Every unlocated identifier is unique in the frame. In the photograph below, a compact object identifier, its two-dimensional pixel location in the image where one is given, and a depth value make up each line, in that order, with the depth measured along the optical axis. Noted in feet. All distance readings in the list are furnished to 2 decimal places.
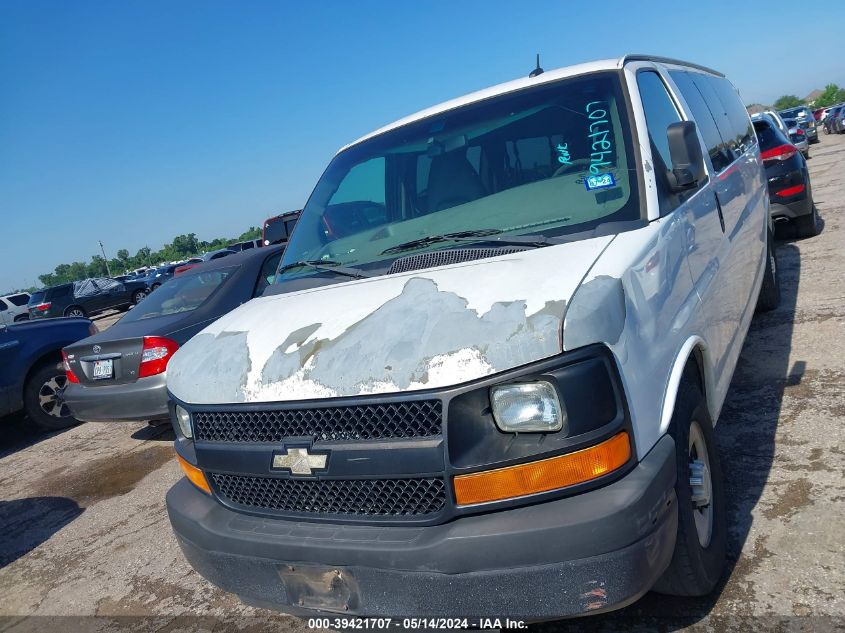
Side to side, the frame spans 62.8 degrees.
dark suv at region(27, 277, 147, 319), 87.05
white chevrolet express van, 6.57
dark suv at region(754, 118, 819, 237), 27.53
